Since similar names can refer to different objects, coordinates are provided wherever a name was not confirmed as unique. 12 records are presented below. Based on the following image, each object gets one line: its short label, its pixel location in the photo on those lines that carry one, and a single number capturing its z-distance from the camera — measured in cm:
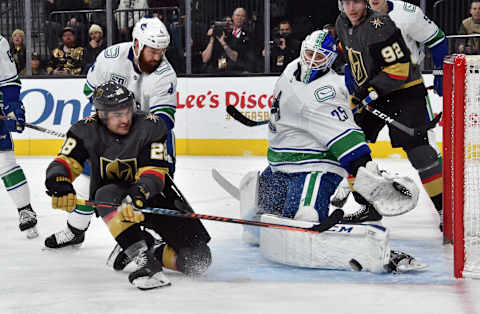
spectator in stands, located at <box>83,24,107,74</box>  1431
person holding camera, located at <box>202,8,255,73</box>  1369
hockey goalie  551
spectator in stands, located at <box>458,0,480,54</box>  1262
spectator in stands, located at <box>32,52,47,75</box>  1409
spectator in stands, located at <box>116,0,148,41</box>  1428
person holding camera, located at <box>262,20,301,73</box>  1345
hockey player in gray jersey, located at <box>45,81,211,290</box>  517
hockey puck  551
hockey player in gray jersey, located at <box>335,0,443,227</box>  677
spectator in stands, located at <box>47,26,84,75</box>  1426
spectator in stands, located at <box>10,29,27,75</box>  1416
